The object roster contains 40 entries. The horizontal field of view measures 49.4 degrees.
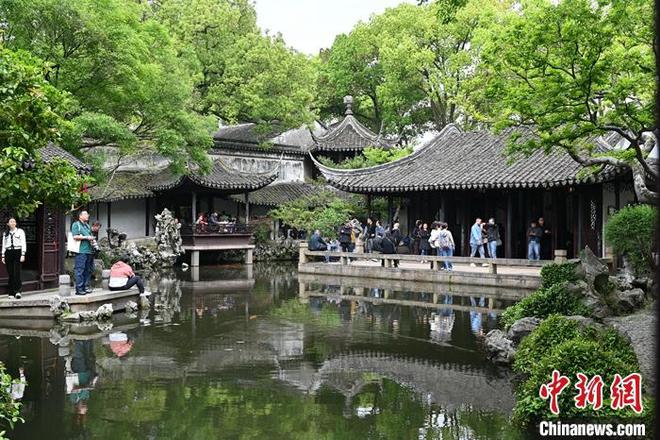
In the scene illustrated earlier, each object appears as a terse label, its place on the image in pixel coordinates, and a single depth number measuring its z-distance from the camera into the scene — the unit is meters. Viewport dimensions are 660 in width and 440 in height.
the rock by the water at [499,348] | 9.57
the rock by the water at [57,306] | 13.03
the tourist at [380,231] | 25.22
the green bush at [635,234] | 14.29
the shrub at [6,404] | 5.23
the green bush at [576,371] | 6.69
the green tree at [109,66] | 18.86
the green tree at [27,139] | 6.61
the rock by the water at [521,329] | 9.91
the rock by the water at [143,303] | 15.09
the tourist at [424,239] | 23.41
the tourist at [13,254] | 13.12
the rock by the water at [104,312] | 13.20
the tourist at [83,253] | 13.28
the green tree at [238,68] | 34.53
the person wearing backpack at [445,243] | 22.14
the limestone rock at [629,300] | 11.02
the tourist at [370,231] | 27.24
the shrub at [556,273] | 12.55
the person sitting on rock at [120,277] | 14.57
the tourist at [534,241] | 21.75
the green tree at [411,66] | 33.84
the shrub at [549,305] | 10.95
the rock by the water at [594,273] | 11.29
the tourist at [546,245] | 22.98
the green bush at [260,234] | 33.75
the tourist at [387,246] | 23.03
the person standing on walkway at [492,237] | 22.31
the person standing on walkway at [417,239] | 24.16
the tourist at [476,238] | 22.23
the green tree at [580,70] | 11.40
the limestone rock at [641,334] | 7.43
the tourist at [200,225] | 29.06
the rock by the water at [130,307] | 14.54
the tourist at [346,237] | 26.17
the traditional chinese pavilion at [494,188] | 21.31
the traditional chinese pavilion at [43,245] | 15.64
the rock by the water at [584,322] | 8.73
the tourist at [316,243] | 26.27
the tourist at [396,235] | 24.70
